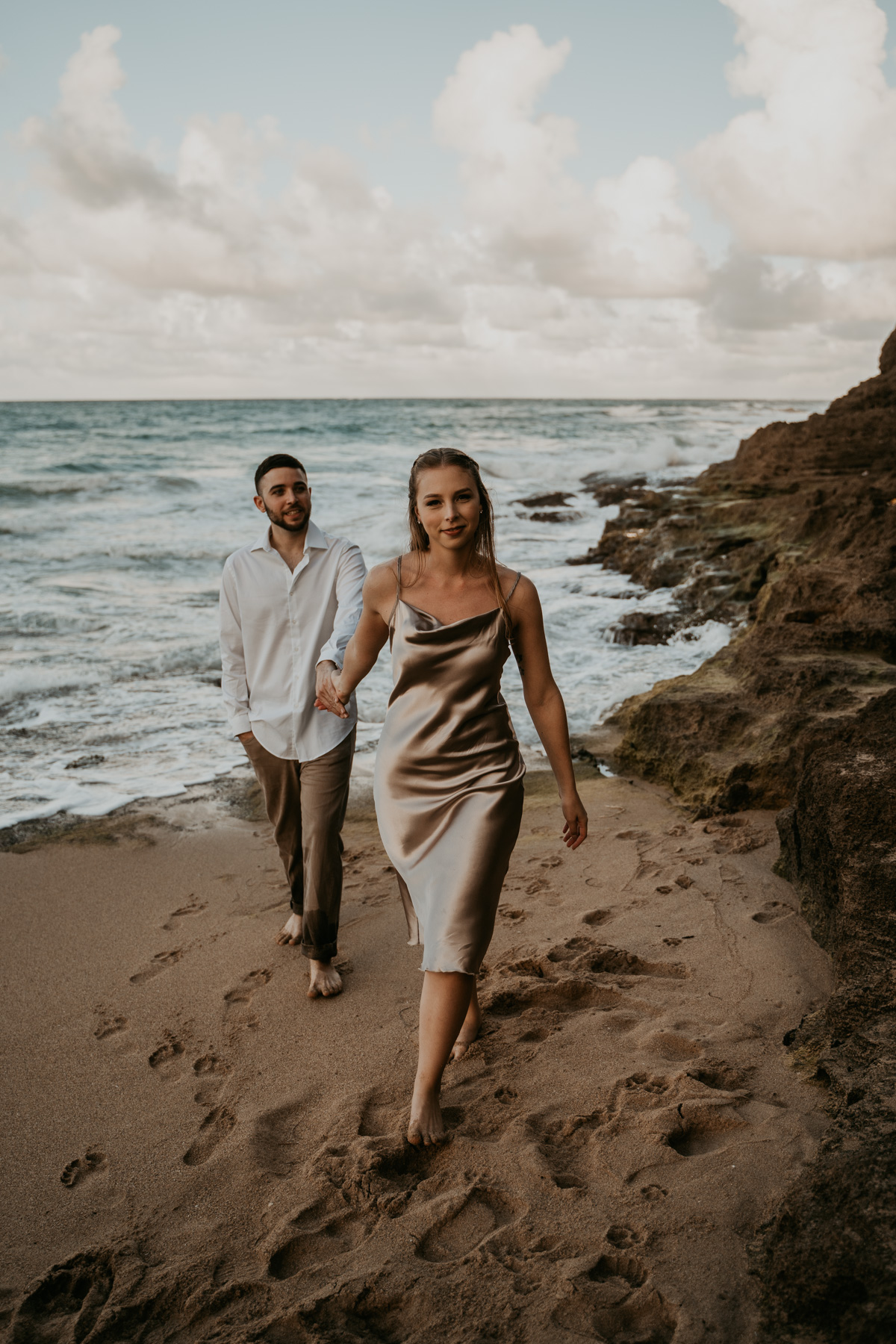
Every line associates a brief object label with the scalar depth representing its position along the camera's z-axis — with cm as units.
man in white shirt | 359
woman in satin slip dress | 256
